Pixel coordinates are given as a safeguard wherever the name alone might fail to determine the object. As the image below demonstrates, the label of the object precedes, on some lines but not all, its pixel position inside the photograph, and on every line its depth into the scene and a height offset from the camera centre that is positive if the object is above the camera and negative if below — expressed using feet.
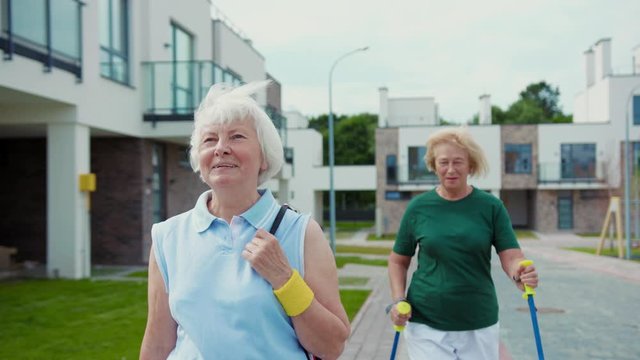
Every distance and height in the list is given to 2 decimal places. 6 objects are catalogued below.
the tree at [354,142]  247.29 +9.68
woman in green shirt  12.35 -1.71
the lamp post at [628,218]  78.18 -5.82
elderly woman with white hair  6.98 -1.03
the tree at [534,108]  270.26 +25.80
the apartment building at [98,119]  42.83 +3.90
